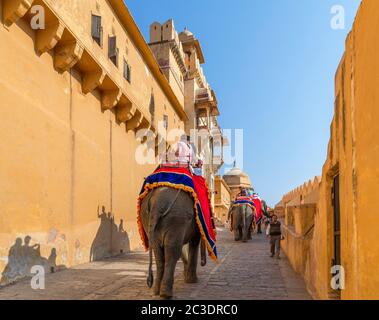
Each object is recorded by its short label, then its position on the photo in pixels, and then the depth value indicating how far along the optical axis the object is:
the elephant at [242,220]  16.33
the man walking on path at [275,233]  11.09
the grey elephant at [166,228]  5.76
